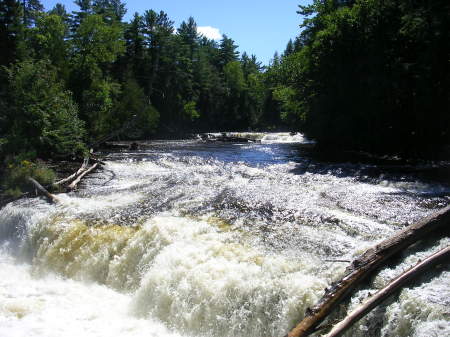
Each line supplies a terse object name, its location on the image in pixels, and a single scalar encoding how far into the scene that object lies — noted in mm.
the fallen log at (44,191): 13359
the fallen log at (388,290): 4875
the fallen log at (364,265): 5395
